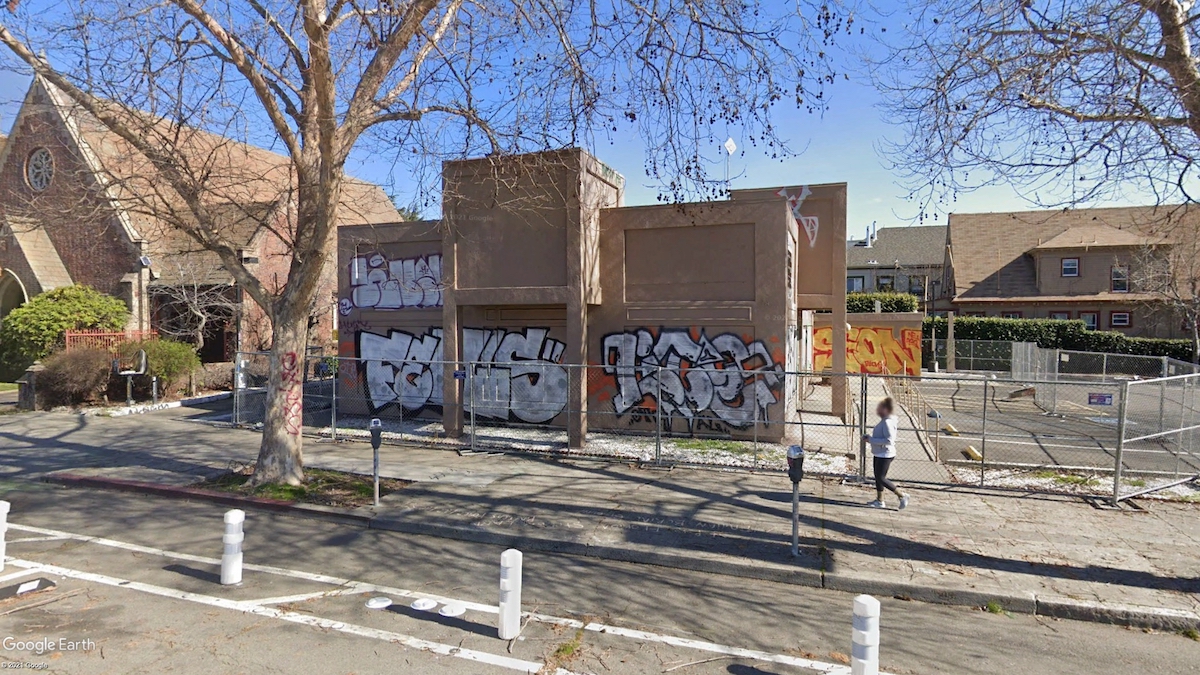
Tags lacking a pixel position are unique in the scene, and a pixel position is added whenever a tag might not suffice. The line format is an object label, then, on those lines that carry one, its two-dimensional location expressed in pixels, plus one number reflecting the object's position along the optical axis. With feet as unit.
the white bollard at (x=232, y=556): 20.08
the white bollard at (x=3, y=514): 20.02
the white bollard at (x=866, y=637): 13.35
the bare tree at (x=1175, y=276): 86.89
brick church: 73.51
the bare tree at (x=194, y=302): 69.31
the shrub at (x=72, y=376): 55.52
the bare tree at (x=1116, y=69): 21.09
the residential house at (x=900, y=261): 168.45
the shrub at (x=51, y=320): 68.18
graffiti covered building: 42.50
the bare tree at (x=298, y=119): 27.91
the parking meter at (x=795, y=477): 22.07
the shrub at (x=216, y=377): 65.77
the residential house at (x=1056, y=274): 116.47
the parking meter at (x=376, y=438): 27.89
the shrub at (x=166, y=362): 58.34
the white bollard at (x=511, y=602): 16.60
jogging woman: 28.68
